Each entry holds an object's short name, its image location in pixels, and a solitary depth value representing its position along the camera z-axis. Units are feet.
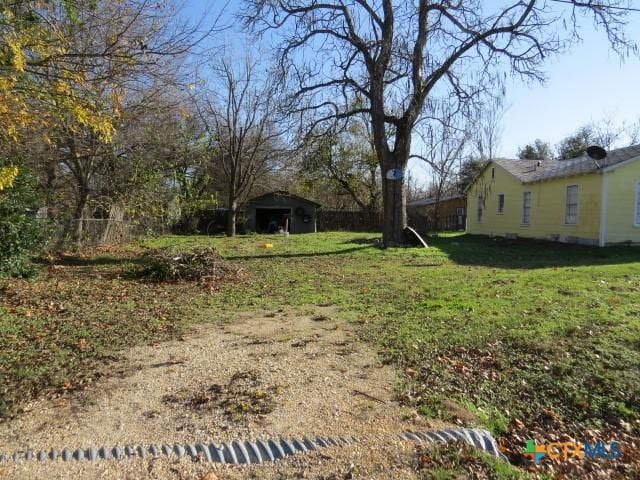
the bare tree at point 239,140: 81.56
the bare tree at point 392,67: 46.68
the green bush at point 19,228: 25.72
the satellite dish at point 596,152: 53.14
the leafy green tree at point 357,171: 105.70
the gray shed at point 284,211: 100.27
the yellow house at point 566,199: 50.85
